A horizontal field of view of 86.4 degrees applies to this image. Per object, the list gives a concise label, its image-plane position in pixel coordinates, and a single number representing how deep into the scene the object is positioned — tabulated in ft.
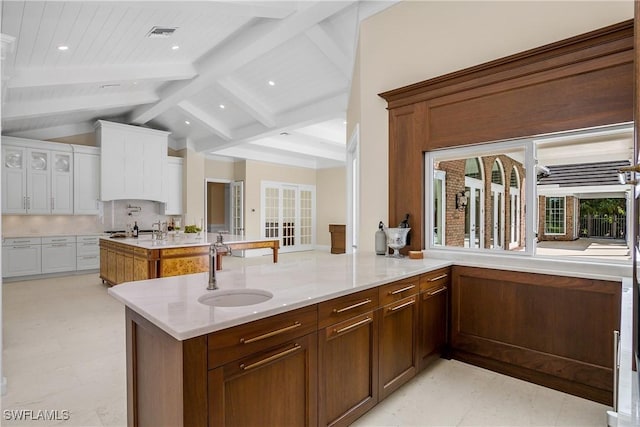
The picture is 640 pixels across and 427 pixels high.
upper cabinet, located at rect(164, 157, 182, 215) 28.45
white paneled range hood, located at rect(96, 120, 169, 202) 23.77
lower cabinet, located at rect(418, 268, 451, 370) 8.59
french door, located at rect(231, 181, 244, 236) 32.12
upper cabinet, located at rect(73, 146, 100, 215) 23.25
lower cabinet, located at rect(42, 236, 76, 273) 21.49
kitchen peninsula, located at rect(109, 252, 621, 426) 4.48
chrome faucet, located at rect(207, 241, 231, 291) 6.18
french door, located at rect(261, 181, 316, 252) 33.73
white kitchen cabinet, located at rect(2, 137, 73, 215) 20.75
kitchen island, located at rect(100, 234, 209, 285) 14.88
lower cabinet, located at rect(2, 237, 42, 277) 20.27
